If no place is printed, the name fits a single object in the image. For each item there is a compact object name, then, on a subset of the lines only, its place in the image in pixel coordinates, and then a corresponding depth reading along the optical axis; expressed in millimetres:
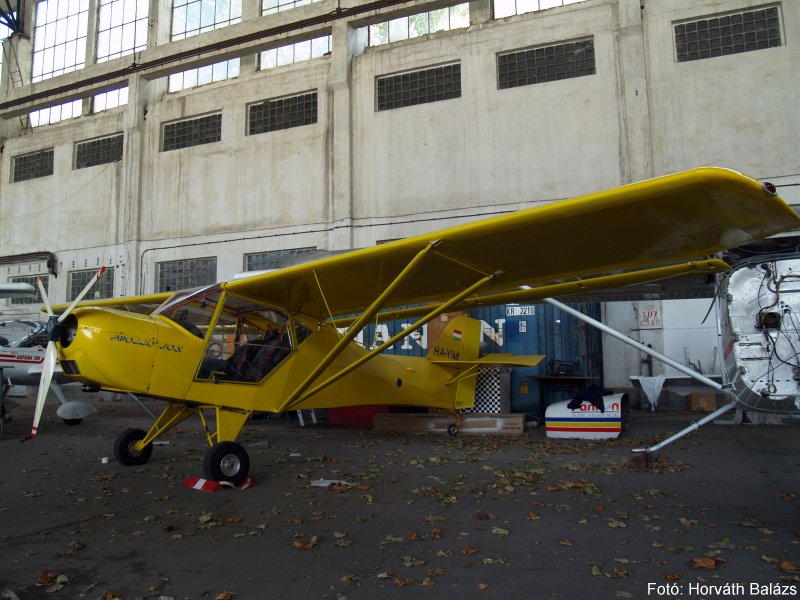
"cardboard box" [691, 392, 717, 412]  11560
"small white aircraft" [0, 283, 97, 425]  9508
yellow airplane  4250
